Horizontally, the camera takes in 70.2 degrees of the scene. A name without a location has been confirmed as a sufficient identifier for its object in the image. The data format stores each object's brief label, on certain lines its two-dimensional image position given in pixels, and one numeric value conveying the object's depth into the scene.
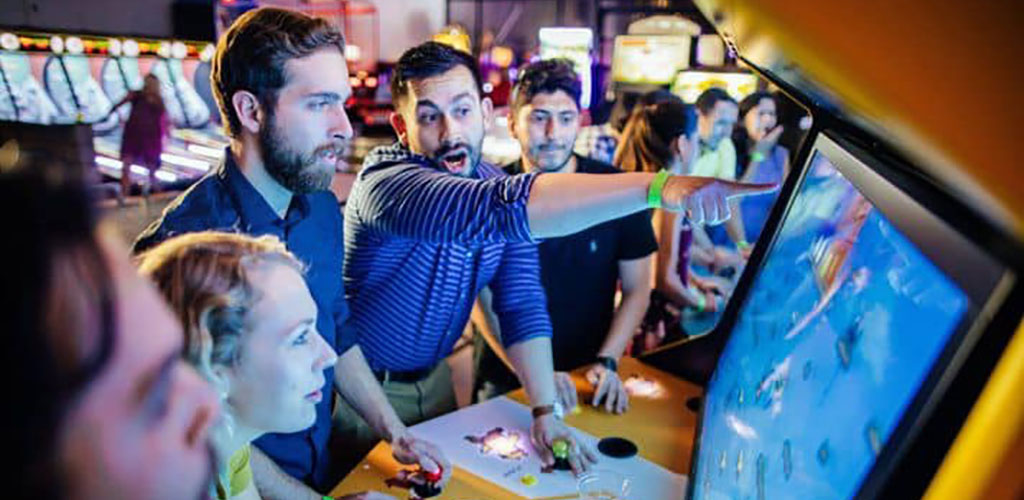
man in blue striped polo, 1.26
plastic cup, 1.33
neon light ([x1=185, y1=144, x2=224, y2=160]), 8.00
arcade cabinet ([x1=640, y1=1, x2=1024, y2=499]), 0.44
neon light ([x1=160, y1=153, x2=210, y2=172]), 7.66
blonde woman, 0.97
